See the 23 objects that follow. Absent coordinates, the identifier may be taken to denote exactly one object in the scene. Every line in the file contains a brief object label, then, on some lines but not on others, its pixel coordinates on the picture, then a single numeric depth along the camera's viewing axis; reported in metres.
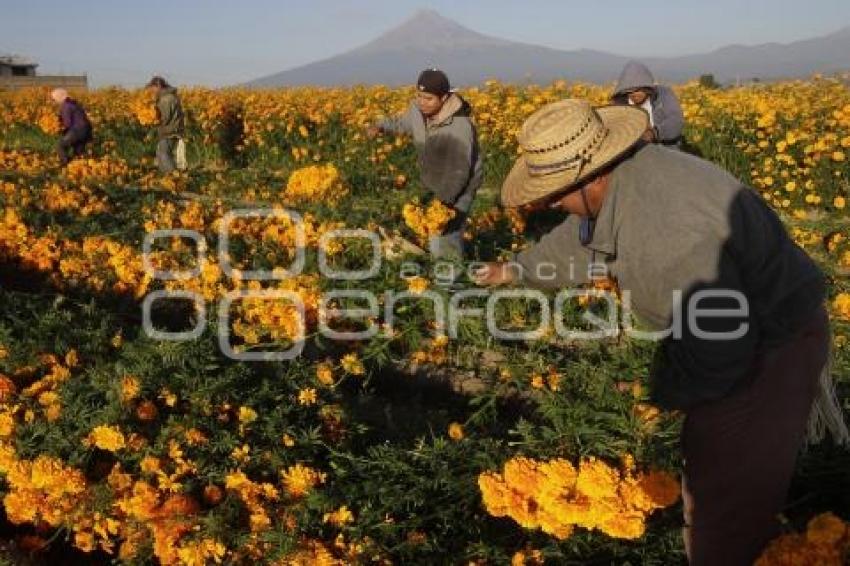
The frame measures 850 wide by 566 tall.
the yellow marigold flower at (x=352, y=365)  4.05
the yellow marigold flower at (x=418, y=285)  4.56
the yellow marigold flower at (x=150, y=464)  3.09
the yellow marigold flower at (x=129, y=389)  3.41
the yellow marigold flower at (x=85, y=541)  2.98
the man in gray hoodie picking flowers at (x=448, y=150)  5.88
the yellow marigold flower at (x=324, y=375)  3.88
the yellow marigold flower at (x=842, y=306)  4.77
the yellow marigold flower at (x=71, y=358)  3.89
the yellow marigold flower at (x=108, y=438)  3.13
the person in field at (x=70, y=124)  13.12
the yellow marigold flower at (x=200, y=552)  2.76
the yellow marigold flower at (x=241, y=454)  3.21
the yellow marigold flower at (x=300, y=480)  3.02
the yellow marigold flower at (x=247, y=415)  3.39
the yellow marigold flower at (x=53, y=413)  3.46
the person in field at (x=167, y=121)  12.98
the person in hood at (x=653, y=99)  6.91
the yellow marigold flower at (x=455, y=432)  3.48
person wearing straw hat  2.19
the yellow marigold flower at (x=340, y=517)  2.78
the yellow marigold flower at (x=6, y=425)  3.37
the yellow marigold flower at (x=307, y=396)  3.64
